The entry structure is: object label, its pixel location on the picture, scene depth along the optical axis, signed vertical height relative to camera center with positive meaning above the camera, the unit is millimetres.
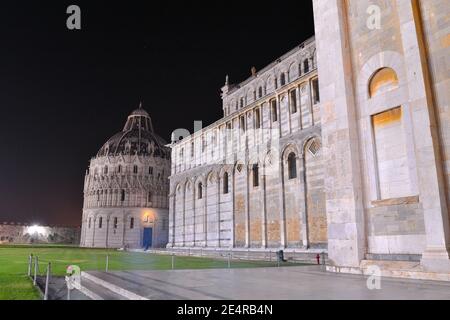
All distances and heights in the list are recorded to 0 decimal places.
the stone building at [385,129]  9414 +3127
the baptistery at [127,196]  78062 +9897
